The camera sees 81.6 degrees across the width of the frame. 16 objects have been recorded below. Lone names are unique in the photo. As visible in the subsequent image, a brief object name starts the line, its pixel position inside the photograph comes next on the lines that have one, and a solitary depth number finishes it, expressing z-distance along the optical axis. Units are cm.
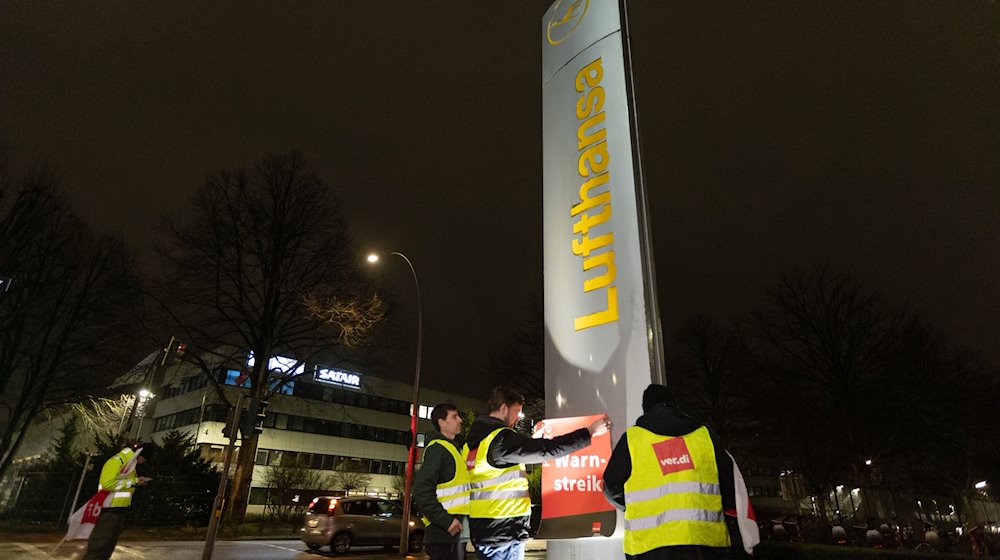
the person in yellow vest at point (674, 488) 305
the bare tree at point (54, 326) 2202
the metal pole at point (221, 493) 1165
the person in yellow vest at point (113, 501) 736
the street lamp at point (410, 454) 1605
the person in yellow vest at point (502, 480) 409
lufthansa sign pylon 542
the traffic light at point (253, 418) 1259
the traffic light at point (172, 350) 1970
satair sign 5143
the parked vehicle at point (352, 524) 1617
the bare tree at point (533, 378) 3164
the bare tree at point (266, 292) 2119
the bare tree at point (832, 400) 2559
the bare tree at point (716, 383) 3002
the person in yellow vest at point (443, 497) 432
